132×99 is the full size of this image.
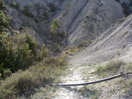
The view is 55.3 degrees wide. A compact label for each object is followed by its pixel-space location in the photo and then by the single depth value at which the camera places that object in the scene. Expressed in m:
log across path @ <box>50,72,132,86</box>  5.61
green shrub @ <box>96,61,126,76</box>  6.31
